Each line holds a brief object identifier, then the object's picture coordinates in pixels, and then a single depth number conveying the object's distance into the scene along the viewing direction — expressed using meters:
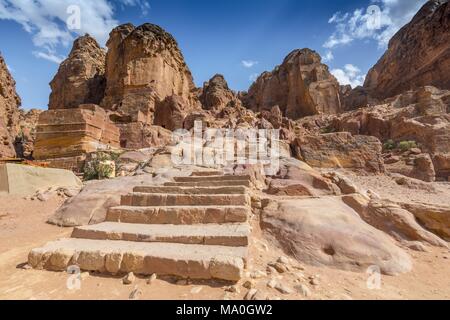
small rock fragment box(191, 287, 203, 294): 2.07
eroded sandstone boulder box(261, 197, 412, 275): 2.61
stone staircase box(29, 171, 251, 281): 2.30
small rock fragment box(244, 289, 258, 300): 1.93
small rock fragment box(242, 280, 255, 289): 2.07
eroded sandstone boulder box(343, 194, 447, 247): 3.19
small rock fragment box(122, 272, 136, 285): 2.25
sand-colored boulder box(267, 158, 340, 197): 4.40
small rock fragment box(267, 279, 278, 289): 2.08
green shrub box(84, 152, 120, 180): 8.09
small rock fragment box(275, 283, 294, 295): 2.00
